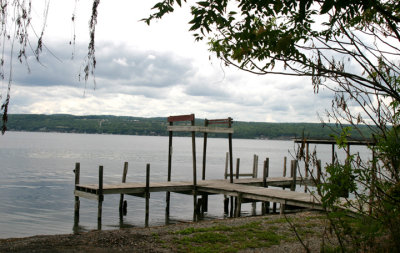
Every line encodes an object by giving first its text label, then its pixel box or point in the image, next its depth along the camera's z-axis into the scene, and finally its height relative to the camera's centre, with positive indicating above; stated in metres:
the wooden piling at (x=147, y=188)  18.50 -2.73
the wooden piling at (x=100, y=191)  17.00 -2.72
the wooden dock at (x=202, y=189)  16.47 -2.65
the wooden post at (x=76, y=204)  18.62 -3.85
